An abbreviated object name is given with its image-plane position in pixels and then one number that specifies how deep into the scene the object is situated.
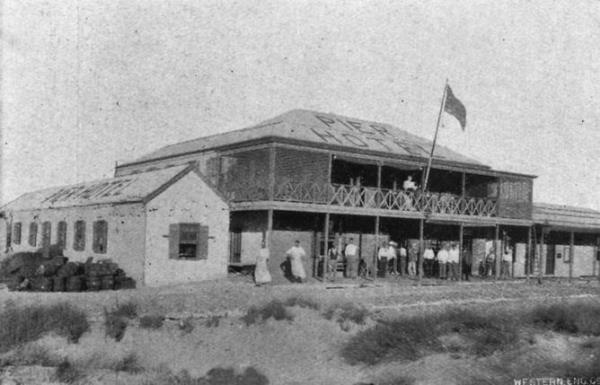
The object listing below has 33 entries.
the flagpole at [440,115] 25.70
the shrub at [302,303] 16.50
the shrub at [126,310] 14.62
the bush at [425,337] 12.40
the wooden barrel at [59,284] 19.23
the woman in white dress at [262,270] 20.88
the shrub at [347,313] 15.39
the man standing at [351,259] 24.73
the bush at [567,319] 13.54
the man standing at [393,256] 25.51
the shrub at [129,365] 12.25
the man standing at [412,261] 28.23
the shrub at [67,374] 11.36
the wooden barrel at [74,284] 19.17
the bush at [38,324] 13.42
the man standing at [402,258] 27.42
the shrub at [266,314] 15.11
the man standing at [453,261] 26.72
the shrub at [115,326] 13.70
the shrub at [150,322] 14.23
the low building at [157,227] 20.28
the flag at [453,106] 25.72
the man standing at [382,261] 25.41
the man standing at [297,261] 22.12
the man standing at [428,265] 28.70
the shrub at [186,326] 14.23
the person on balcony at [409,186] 26.83
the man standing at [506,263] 28.81
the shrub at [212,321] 14.58
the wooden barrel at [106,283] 19.66
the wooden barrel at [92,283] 19.41
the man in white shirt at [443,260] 26.75
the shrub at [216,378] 11.68
